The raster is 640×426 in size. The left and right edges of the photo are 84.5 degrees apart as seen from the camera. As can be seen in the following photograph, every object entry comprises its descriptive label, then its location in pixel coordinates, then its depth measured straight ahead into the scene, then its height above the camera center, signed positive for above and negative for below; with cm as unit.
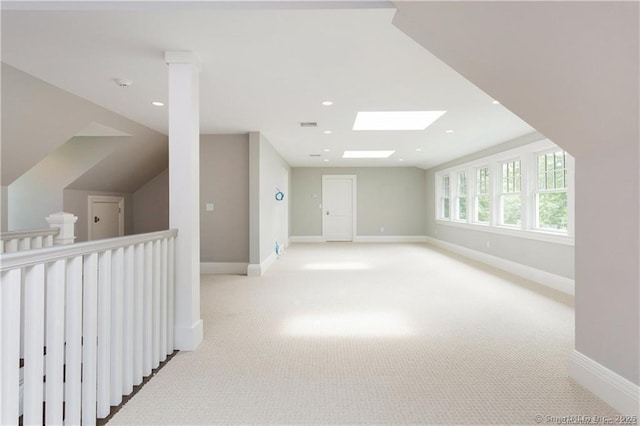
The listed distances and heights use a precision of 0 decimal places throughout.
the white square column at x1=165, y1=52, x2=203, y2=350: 264 +17
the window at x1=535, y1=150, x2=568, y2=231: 468 +27
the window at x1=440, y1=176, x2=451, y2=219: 913 +33
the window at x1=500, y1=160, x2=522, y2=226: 582 +28
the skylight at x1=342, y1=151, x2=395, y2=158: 772 +131
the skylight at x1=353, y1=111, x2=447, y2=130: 456 +129
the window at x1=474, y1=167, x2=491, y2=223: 693 +30
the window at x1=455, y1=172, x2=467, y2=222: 799 +33
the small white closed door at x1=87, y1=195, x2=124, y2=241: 589 -8
